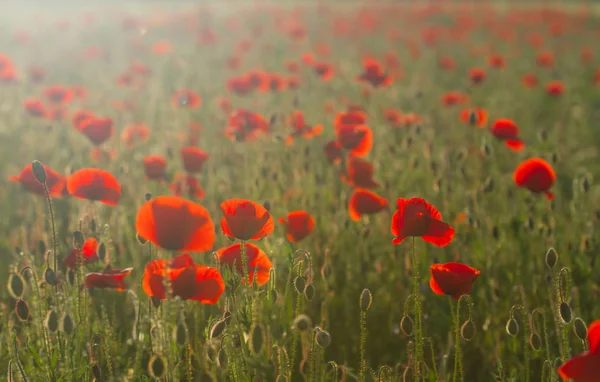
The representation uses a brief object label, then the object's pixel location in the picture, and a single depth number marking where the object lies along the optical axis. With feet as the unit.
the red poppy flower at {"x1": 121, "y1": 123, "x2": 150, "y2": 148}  13.37
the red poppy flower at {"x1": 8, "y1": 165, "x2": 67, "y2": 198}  7.45
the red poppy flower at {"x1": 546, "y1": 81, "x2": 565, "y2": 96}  17.10
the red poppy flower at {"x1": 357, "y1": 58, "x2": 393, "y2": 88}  13.94
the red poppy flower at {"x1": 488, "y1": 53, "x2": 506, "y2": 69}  21.59
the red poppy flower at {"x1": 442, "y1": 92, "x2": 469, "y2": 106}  16.07
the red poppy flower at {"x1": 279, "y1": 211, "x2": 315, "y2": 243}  7.54
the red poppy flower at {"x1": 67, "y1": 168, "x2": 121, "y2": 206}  6.86
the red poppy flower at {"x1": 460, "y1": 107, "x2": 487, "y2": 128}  11.84
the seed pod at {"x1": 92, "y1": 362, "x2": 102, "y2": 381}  5.44
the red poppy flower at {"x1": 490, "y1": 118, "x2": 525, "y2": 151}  11.14
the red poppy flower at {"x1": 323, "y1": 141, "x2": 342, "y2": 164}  10.83
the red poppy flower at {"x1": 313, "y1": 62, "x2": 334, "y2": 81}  16.88
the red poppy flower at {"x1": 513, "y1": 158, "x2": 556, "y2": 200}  8.14
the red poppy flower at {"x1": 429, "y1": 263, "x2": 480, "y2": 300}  5.67
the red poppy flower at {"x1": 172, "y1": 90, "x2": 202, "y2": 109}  15.33
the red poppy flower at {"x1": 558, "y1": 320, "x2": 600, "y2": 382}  3.90
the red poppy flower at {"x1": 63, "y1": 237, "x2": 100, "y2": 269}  6.70
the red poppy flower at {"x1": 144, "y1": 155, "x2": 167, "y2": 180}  10.16
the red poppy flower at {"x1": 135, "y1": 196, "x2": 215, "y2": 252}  5.05
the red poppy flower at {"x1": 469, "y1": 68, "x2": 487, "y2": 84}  16.73
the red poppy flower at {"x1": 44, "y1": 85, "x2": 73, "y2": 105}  15.02
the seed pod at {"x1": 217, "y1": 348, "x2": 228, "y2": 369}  5.33
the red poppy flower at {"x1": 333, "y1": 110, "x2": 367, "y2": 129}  10.85
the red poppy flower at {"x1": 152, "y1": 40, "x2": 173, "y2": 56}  22.57
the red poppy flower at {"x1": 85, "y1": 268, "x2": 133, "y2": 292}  5.82
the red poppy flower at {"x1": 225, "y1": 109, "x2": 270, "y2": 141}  11.42
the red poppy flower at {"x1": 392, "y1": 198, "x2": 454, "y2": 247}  5.82
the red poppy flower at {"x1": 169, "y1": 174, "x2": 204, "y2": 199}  10.39
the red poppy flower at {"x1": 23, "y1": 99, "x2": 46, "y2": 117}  13.33
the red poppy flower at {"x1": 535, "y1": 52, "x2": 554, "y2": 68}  22.40
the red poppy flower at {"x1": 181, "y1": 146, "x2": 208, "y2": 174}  10.26
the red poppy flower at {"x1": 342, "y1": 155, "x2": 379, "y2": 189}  9.80
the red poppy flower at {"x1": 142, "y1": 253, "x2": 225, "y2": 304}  5.23
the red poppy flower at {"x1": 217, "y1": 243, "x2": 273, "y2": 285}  6.32
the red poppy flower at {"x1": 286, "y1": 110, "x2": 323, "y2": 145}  11.59
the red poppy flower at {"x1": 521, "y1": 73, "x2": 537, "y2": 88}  20.26
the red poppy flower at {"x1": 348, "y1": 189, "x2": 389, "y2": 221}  8.57
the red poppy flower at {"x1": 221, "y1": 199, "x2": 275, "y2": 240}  5.65
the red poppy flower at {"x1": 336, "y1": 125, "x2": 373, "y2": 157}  10.21
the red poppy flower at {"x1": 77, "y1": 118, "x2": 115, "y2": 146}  10.41
